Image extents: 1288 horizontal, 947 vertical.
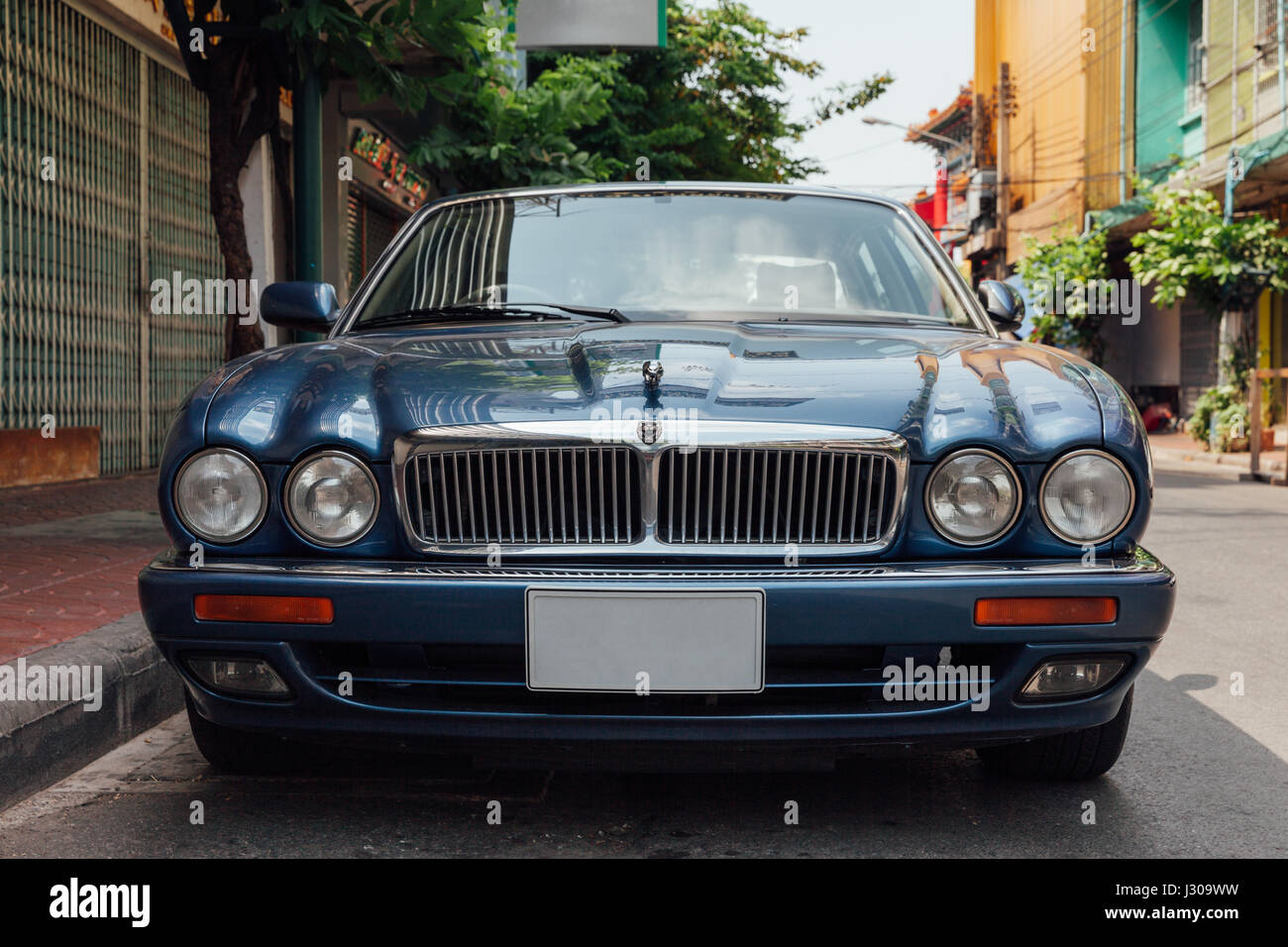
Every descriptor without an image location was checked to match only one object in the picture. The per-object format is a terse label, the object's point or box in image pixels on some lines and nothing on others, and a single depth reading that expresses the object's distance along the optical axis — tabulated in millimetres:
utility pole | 33031
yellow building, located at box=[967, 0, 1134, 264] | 25391
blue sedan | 2518
